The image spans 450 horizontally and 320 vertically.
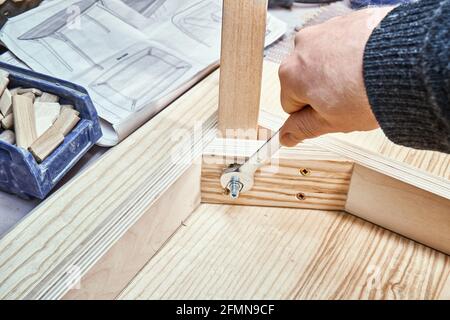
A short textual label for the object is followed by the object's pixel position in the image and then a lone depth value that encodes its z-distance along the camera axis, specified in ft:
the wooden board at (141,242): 1.70
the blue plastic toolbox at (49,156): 1.91
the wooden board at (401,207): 2.08
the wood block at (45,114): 2.15
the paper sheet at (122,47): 2.53
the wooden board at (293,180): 2.16
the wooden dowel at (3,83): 2.28
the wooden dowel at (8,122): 2.18
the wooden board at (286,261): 1.97
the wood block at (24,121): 2.07
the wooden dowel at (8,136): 2.12
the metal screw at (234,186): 2.18
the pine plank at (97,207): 1.60
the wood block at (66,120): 2.13
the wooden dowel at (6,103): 2.21
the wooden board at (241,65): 1.91
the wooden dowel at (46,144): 2.00
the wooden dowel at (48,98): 2.26
